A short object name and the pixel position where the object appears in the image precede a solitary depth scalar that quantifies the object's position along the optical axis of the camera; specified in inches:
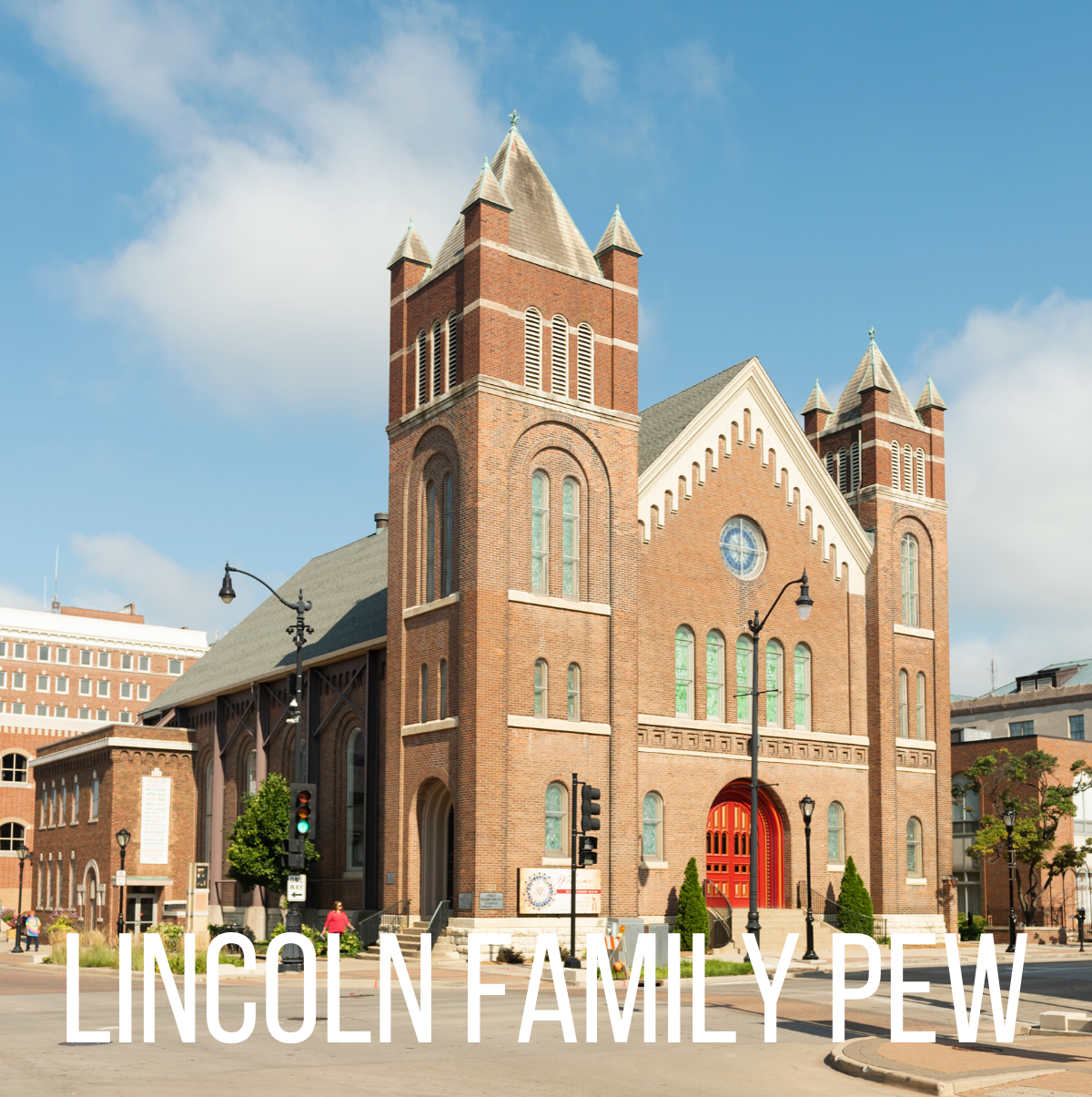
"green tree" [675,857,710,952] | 1558.8
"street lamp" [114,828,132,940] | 1936.5
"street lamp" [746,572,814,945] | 1251.2
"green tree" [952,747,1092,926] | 2059.5
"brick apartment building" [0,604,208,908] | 3688.5
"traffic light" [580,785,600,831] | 1270.9
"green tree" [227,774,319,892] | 1738.4
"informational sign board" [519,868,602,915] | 1469.0
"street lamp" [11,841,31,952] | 1947.6
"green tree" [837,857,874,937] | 1717.5
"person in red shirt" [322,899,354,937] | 1197.7
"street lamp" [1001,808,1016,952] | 1769.2
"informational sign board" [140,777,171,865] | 2206.0
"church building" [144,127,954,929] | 1528.1
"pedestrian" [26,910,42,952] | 1909.4
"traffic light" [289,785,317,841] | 1247.5
